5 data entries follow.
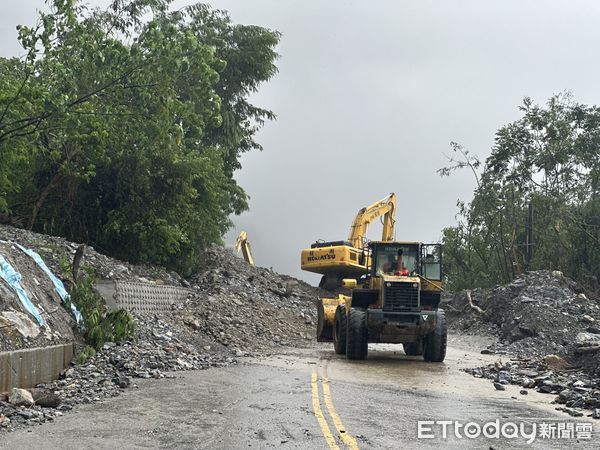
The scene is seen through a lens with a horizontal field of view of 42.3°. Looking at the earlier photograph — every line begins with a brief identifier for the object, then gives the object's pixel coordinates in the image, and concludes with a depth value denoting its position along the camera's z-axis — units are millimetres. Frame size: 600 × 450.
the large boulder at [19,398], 10242
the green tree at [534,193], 48163
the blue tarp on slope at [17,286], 13684
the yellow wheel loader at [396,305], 20516
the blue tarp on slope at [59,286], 16250
